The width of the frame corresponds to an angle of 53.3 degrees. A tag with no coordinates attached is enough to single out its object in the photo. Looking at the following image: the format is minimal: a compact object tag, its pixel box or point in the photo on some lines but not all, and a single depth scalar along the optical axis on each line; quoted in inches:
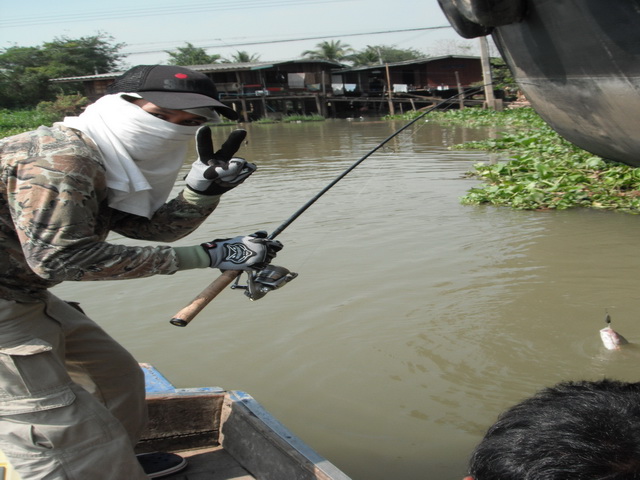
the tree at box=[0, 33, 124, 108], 1795.0
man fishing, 79.7
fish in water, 165.4
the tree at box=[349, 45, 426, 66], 2450.8
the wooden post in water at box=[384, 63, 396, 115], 1399.0
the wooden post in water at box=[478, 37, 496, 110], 873.5
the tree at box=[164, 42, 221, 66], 2155.5
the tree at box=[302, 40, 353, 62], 2422.5
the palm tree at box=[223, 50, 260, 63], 2357.3
